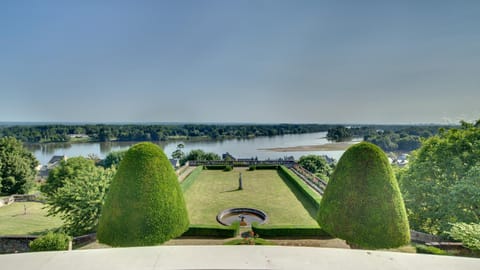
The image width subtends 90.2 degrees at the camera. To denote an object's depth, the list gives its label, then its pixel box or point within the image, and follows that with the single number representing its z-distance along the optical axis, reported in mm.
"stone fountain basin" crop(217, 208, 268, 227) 13086
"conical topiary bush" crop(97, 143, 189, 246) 7570
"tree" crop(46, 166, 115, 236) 10797
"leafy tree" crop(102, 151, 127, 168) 40938
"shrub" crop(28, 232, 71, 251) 8844
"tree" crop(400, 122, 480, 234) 10008
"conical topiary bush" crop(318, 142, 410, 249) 7209
